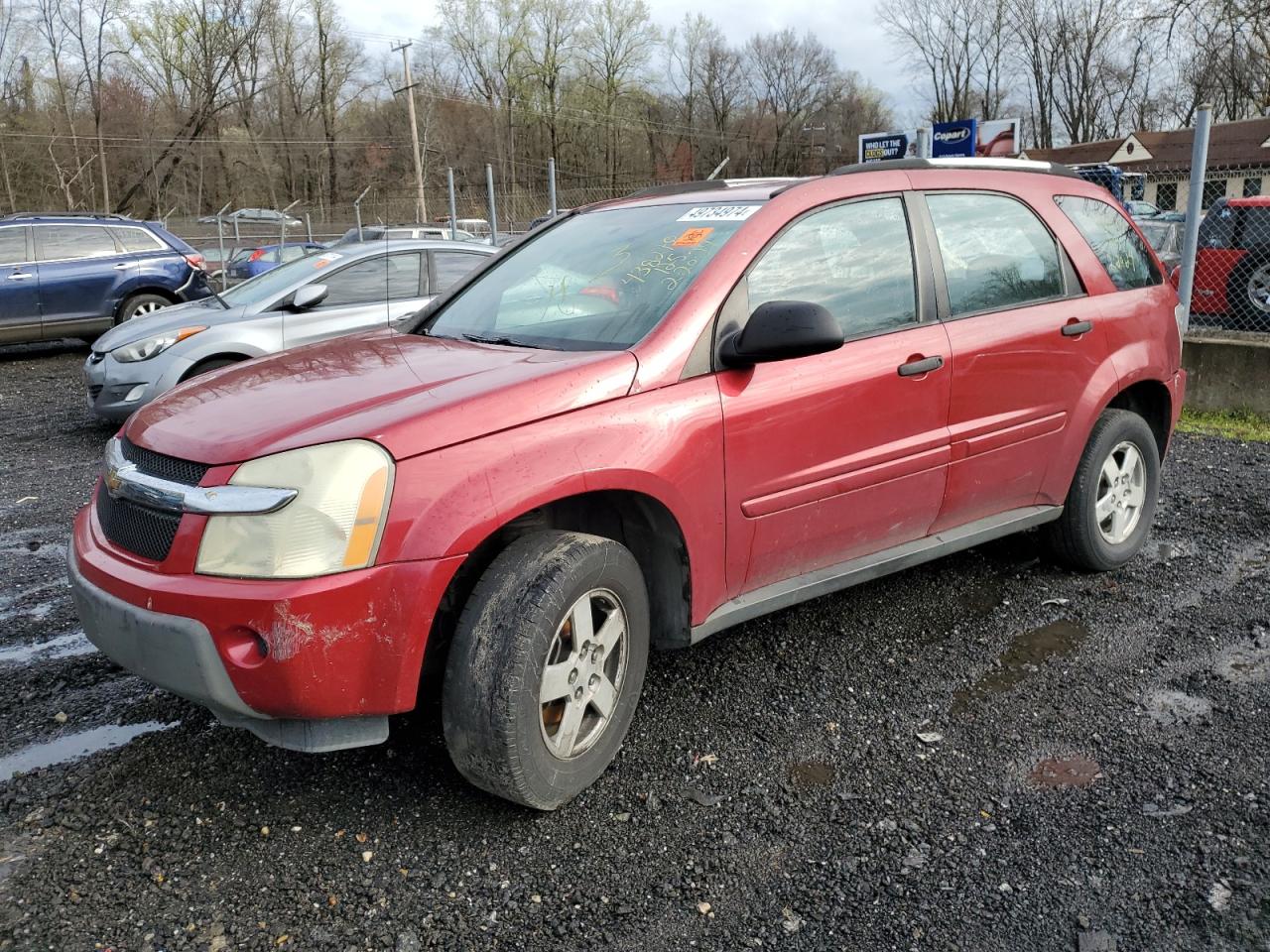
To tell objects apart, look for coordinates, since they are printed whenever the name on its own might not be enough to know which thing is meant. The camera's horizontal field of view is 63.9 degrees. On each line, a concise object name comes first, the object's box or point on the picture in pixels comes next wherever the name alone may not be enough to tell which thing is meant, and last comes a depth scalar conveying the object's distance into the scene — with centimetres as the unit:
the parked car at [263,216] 2723
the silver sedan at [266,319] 745
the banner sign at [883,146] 1972
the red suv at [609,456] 250
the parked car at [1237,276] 1084
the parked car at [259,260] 2266
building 4175
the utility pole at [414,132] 3062
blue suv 1241
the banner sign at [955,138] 1831
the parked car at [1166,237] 1406
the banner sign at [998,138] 2208
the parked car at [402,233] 1984
